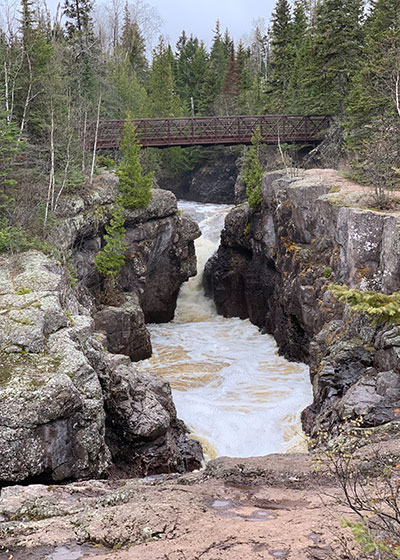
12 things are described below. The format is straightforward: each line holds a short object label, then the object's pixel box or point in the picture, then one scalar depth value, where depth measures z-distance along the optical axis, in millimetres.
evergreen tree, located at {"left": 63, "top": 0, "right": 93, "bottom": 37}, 41469
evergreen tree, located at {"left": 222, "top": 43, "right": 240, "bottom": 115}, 53156
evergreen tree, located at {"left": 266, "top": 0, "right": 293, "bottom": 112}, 40344
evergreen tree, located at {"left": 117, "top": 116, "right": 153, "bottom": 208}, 25484
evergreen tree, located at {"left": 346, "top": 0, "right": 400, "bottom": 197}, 18844
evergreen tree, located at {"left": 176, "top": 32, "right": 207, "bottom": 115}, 58875
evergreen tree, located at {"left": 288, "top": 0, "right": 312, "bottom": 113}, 37812
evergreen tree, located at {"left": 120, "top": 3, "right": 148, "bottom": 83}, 62219
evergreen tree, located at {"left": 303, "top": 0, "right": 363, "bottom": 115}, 31641
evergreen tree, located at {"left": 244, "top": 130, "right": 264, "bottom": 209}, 27625
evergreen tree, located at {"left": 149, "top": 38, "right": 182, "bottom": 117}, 46562
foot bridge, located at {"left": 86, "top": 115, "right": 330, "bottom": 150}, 34406
